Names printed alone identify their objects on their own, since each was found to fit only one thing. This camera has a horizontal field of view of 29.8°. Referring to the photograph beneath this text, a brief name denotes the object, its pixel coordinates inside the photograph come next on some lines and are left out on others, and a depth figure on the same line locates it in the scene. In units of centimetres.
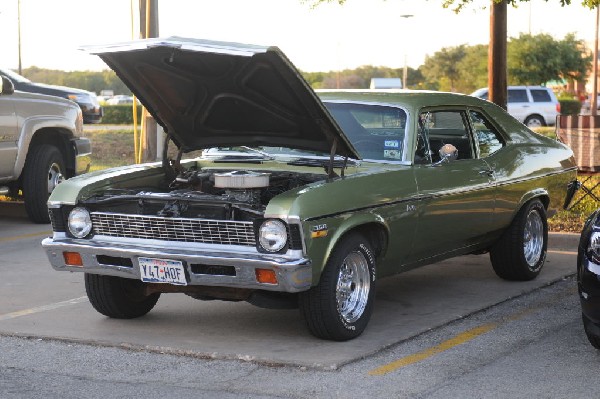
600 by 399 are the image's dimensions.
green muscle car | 668
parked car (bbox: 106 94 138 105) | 8075
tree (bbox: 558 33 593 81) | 5919
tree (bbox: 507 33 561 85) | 5775
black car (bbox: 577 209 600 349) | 637
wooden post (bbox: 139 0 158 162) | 1595
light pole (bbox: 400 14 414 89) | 5383
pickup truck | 1237
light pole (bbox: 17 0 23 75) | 5149
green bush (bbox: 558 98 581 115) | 5038
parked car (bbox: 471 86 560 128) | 3712
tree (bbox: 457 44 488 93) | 6332
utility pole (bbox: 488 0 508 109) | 1366
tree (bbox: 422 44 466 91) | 8525
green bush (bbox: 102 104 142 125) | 4850
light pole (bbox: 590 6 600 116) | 4391
